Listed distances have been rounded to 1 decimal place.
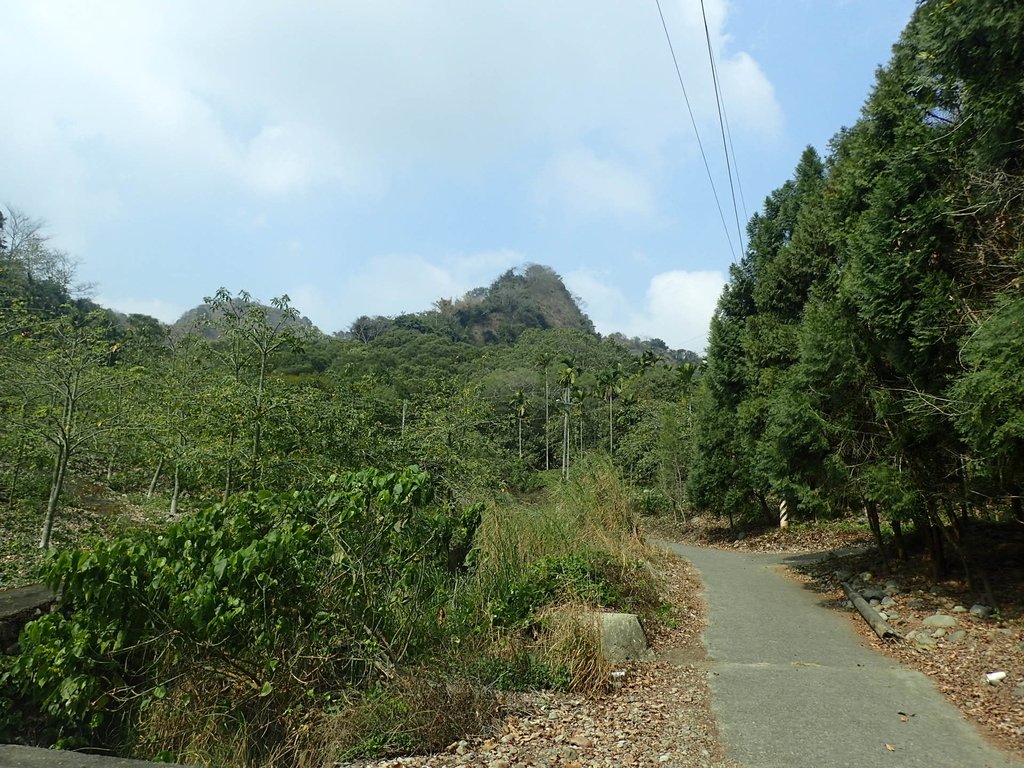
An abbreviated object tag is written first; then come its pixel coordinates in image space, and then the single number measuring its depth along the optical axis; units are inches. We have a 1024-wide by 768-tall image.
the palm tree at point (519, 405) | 2046.0
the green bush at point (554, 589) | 282.8
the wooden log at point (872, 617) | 327.6
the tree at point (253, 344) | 388.5
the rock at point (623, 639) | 278.4
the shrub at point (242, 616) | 194.5
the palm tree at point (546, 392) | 2040.7
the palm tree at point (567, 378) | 1811.5
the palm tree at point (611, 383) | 2039.9
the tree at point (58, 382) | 455.8
